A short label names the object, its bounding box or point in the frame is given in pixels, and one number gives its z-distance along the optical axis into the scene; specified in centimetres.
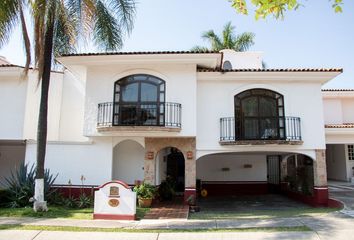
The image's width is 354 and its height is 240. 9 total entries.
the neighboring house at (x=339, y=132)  1739
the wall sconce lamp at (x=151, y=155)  1540
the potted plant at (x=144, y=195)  1408
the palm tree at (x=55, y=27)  1216
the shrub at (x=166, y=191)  1606
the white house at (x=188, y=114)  1494
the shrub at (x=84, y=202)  1404
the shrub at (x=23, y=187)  1367
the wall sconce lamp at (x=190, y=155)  1517
